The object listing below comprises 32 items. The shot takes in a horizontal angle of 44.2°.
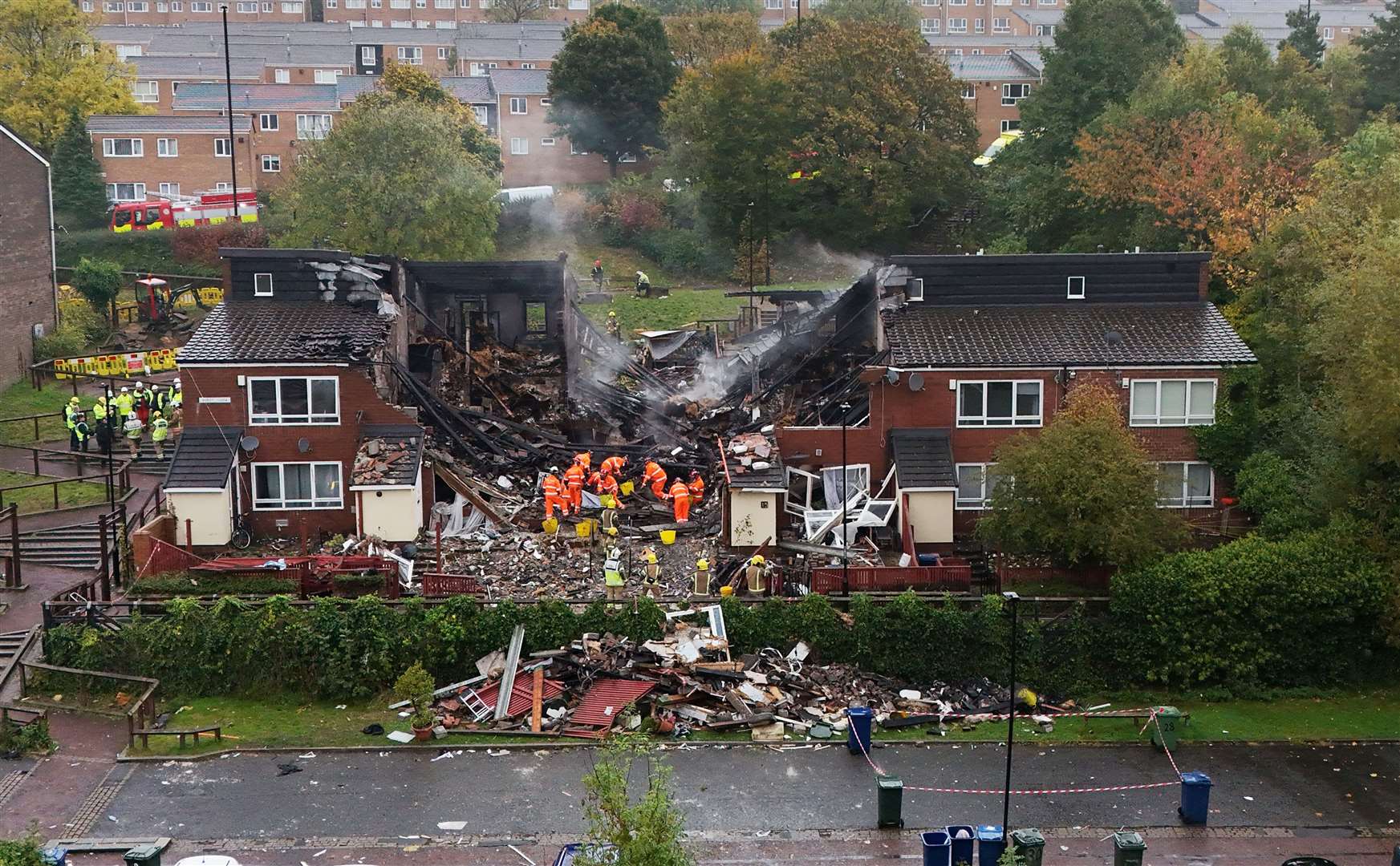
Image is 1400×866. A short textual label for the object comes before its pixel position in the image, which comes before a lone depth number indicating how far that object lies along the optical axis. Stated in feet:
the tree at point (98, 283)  214.48
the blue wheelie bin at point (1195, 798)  100.99
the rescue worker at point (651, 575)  129.90
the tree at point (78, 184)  266.57
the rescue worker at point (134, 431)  162.09
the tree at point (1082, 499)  123.44
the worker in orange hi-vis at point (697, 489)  148.56
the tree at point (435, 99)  263.90
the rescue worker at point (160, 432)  159.63
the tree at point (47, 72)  267.18
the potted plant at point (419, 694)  112.57
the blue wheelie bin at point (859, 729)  109.70
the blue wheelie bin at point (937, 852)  92.73
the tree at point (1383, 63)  239.91
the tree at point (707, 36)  307.78
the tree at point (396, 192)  213.25
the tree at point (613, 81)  280.51
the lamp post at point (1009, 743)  89.51
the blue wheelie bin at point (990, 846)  92.99
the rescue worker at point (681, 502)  145.18
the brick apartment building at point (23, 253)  193.98
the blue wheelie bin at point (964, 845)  93.45
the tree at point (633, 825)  74.64
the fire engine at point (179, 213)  258.78
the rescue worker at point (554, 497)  144.25
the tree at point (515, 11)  424.87
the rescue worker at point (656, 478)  148.77
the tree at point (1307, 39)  270.87
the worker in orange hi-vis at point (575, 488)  145.79
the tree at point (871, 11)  318.22
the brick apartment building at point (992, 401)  141.38
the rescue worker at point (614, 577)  128.26
